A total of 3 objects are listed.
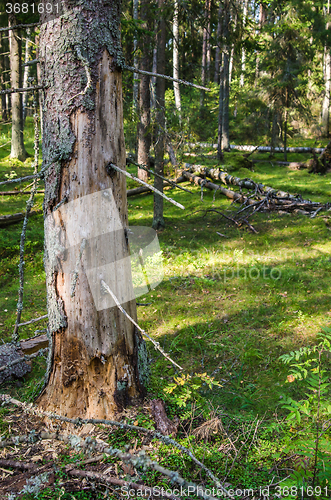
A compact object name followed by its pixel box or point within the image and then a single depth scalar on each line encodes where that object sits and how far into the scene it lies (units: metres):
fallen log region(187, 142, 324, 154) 20.14
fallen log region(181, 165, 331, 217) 9.84
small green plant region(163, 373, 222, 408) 3.13
